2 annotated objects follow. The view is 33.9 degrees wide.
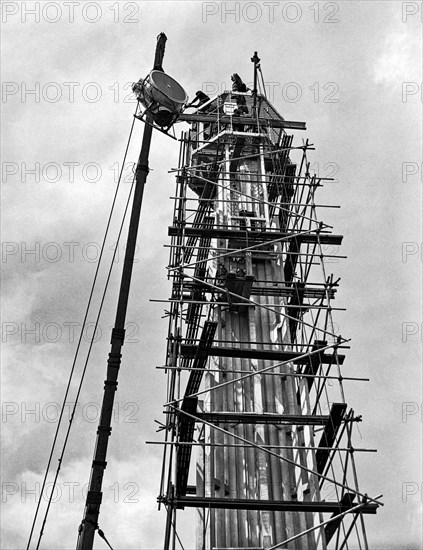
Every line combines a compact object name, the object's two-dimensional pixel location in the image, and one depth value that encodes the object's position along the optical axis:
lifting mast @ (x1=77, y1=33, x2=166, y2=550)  10.48
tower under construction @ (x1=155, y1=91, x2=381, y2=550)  15.09
